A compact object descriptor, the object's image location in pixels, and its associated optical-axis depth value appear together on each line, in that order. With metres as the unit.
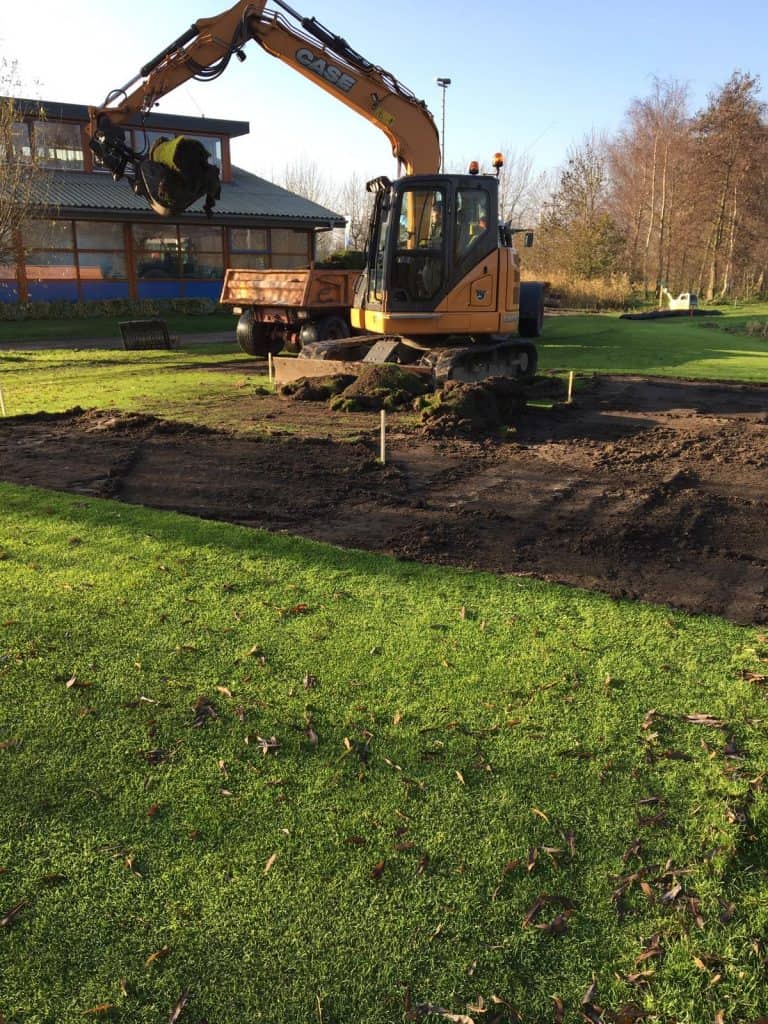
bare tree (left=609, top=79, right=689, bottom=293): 50.03
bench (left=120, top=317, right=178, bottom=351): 18.98
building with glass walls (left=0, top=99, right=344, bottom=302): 25.77
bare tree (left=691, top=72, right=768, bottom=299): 46.88
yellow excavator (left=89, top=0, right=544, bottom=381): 11.49
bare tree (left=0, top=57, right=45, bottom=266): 18.61
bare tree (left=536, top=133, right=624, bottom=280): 37.47
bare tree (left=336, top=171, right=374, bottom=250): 63.83
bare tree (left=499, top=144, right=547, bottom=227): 56.44
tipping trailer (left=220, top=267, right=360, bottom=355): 14.62
